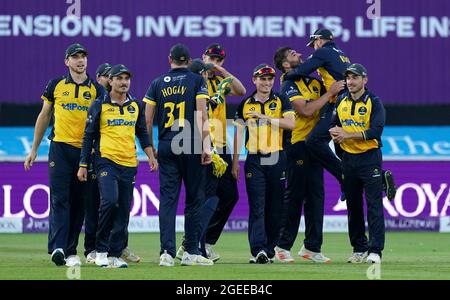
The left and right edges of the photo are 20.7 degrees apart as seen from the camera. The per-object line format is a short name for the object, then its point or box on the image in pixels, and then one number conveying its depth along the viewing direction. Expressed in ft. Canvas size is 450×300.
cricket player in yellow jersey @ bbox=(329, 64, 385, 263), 41.98
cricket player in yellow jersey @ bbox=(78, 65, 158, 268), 39.45
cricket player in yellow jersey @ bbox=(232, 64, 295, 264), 42.47
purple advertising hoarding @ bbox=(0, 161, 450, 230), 66.23
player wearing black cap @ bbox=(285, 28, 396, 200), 44.62
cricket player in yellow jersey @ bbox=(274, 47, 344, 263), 44.73
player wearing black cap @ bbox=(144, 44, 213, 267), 40.01
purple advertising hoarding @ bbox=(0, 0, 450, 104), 69.87
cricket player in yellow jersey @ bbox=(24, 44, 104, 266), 40.60
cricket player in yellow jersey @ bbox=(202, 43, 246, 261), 43.21
